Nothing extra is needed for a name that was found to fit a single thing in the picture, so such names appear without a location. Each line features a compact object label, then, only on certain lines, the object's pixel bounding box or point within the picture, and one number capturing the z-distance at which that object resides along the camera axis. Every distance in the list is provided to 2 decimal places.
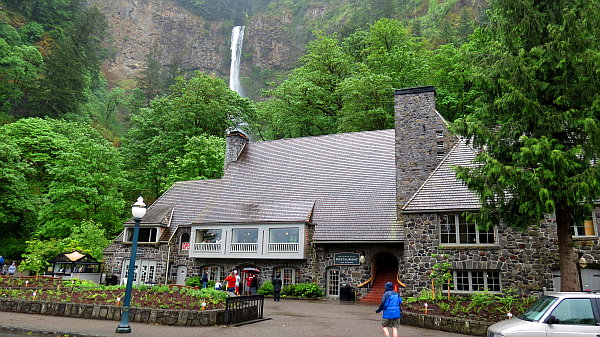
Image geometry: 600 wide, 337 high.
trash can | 20.72
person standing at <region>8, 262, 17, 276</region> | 25.84
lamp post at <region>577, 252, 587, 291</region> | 15.16
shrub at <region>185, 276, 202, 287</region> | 24.64
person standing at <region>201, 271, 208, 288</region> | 22.89
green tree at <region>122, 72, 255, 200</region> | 38.84
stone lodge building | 16.89
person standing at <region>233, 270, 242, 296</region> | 20.40
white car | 7.61
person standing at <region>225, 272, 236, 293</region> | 19.80
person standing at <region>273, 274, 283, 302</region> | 20.08
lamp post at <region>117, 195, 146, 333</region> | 10.42
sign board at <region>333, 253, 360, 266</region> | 21.44
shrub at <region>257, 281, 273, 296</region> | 22.38
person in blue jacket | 9.12
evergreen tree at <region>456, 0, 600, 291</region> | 10.55
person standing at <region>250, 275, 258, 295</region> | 21.72
